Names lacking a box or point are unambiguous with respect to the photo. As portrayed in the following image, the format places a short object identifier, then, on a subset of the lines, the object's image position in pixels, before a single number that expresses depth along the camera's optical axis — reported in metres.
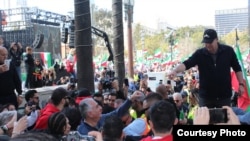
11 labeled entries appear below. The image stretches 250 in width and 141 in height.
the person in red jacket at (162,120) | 2.94
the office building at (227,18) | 144.25
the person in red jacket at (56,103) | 4.99
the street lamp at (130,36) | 17.19
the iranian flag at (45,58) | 25.79
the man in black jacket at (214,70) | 5.09
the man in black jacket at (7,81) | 5.81
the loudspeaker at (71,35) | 11.53
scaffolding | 31.69
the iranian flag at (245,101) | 6.44
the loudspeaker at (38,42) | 26.62
